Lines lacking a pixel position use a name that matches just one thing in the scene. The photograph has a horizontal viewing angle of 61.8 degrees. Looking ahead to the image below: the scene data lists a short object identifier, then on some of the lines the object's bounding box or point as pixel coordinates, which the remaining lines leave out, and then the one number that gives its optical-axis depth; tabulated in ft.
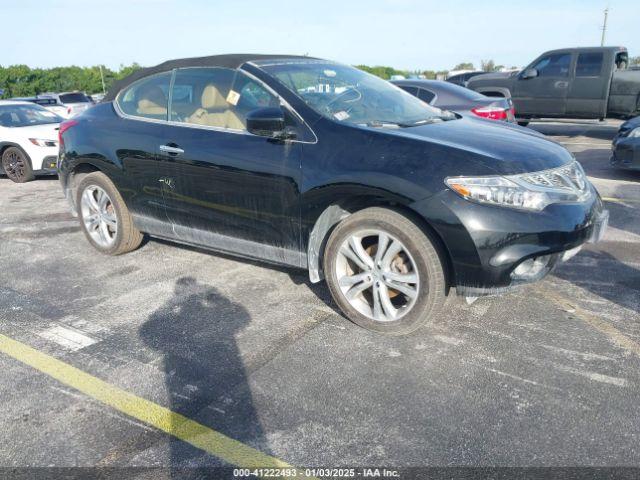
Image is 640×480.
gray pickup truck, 39.45
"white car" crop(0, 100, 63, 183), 30.04
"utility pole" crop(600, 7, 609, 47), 171.12
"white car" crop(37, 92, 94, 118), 61.41
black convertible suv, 9.93
